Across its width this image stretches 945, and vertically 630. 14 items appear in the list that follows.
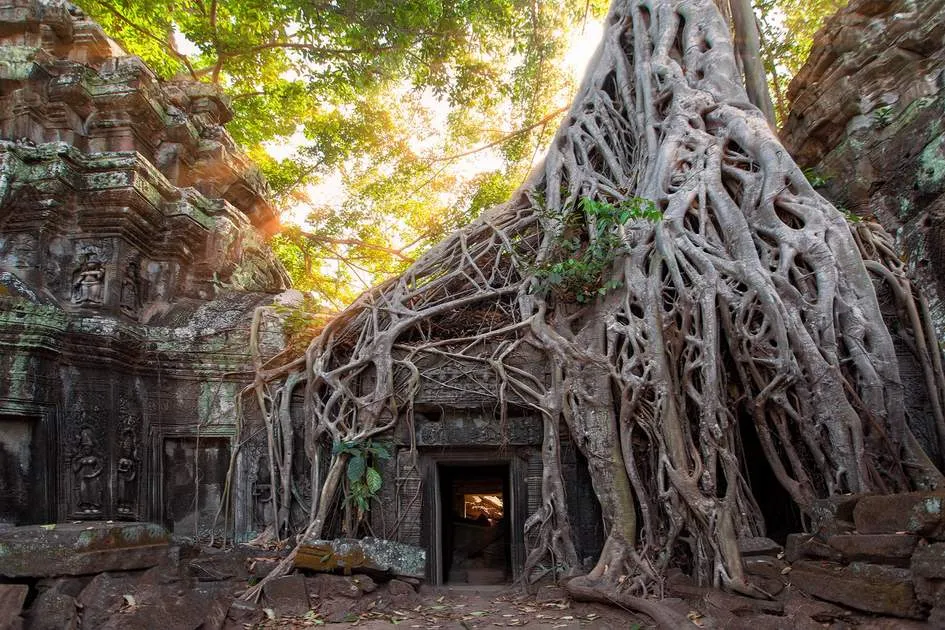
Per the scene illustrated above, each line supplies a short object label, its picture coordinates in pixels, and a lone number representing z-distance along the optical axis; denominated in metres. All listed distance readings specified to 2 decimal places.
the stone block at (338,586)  4.30
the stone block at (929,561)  2.42
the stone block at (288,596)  4.16
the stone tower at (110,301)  4.92
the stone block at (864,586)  2.59
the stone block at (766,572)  3.51
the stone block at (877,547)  2.65
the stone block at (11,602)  3.03
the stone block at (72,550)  3.37
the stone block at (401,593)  4.44
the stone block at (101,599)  3.26
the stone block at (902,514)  2.56
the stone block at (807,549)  3.17
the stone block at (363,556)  4.38
